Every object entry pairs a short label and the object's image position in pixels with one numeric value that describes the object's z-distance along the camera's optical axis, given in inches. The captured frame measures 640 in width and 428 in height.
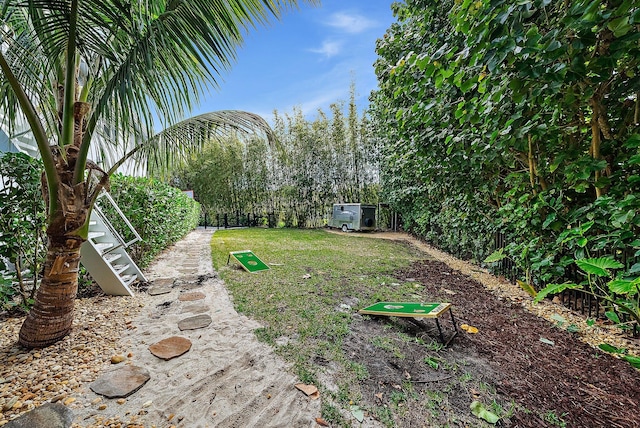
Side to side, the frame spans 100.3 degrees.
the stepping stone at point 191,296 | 129.8
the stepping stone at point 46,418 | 53.2
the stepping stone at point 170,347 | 81.3
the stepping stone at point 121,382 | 64.4
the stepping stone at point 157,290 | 138.0
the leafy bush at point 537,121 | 65.8
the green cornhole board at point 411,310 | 91.2
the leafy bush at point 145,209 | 166.6
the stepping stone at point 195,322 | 100.3
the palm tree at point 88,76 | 70.6
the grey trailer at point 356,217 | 478.0
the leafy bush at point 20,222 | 91.7
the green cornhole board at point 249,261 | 185.8
